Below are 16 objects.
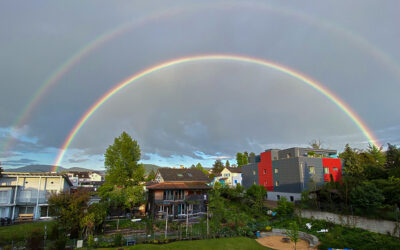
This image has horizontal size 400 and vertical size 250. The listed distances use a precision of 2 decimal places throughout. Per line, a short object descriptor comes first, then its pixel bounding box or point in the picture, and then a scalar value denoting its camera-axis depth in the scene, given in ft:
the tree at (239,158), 341.41
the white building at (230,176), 237.86
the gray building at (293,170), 142.95
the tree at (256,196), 111.34
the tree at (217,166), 361.71
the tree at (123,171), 103.27
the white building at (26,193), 102.42
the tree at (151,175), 289.62
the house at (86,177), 278.01
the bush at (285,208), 96.44
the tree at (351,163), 145.79
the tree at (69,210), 62.46
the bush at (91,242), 56.51
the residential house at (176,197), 106.08
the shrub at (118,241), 58.85
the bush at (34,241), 51.62
